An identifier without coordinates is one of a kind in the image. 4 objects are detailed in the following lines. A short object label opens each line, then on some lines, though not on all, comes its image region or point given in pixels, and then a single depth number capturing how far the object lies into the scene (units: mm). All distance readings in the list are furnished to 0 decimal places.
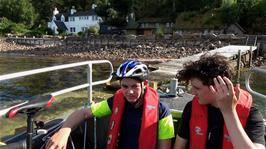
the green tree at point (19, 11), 45942
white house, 44423
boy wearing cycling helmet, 1951
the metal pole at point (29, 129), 1561
